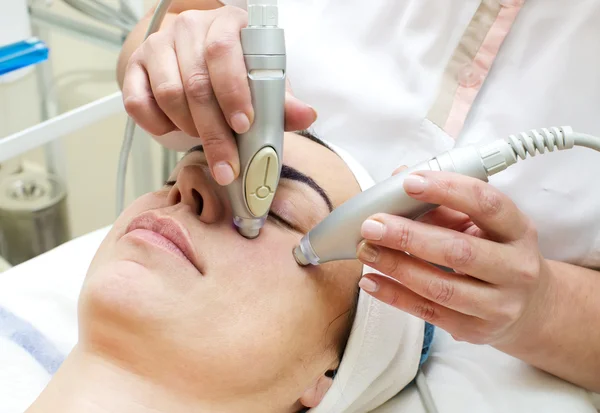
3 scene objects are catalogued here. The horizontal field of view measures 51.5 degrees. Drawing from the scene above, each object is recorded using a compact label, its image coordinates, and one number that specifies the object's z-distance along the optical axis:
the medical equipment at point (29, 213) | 1.82
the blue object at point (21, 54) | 1.09
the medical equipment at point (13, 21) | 1.27
